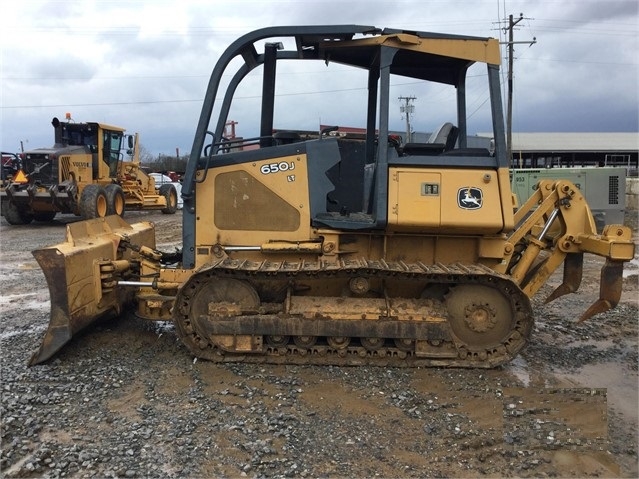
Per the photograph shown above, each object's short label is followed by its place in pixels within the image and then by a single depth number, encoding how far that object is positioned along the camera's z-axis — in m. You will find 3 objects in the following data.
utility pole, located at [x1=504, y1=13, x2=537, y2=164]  28.98
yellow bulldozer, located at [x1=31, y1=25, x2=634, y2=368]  4.77
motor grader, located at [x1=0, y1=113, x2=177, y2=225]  16.09
